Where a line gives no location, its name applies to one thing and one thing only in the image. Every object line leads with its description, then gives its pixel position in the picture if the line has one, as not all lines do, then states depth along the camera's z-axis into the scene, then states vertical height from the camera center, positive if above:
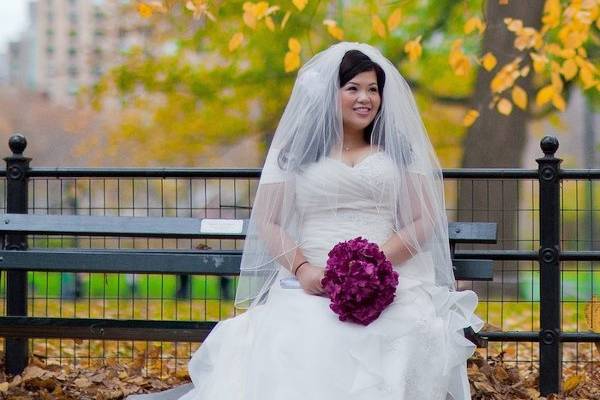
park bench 7.72 -0.22
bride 6.77 -0.03
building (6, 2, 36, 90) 42.11 +4.00
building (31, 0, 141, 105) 28.48 +3.43
